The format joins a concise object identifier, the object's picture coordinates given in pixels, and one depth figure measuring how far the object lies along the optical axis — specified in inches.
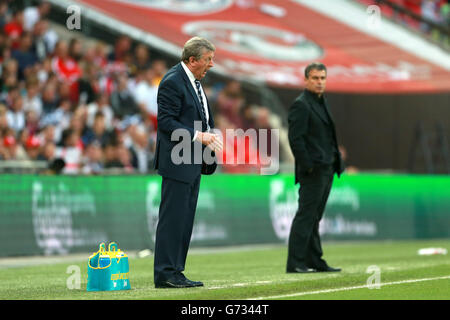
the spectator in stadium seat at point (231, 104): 972.6
